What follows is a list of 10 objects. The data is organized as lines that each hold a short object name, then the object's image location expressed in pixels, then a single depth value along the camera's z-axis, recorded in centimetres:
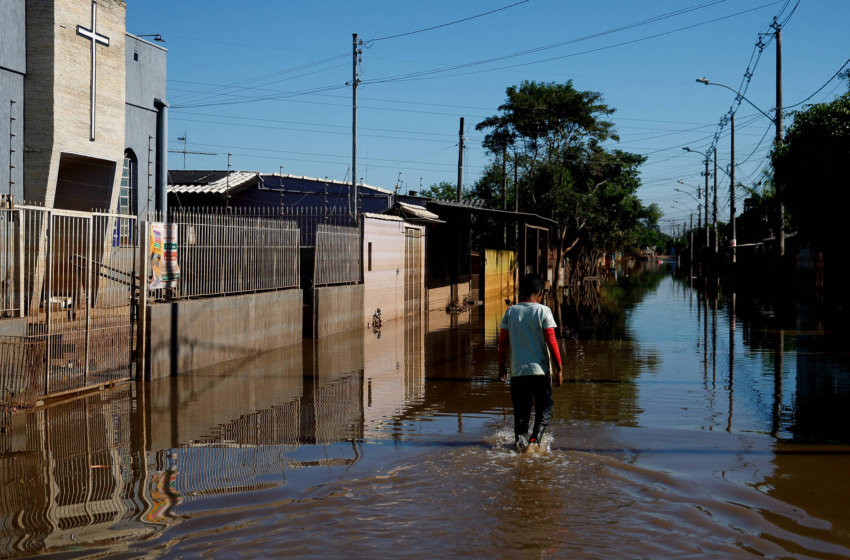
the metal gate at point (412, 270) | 2522
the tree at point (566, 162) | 4262
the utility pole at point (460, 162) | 3684
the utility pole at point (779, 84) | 3048
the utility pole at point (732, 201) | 5124
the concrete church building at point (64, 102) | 1513
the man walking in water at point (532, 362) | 731
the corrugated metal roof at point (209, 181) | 2891
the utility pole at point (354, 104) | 2340
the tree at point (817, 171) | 1941
